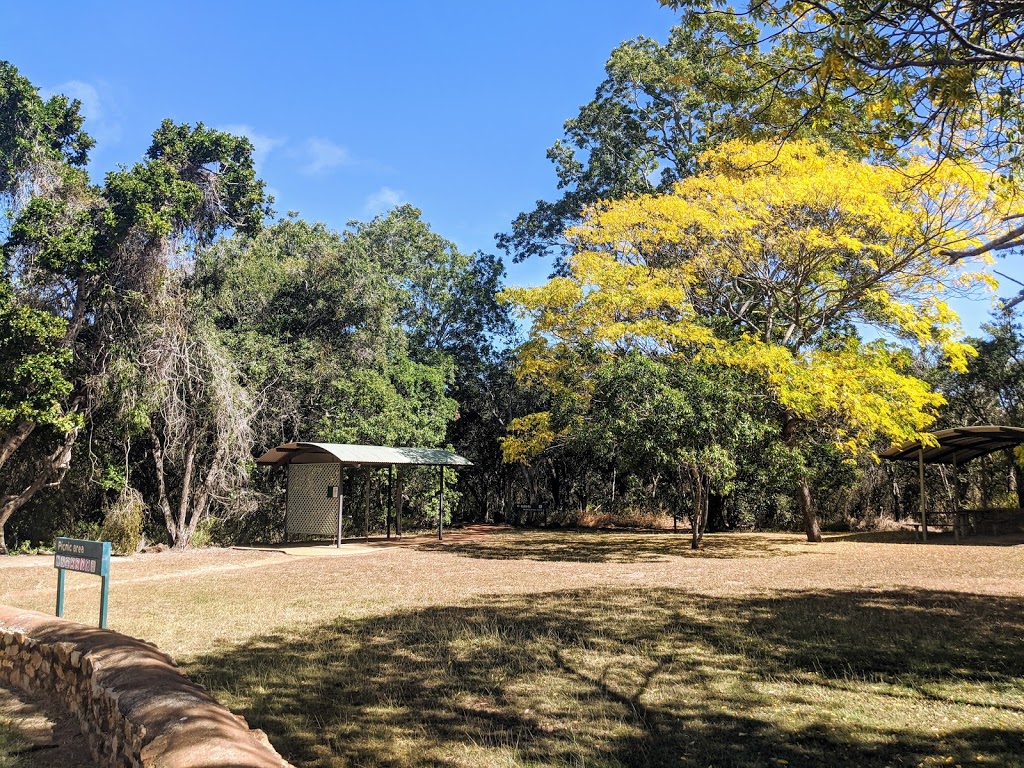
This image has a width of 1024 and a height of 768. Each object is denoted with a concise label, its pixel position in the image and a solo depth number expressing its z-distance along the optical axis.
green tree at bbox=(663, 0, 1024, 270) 4.85
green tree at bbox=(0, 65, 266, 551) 14.20
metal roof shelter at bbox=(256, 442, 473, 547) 16.58
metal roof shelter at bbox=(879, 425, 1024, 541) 15.55
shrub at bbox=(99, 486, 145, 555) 14.27
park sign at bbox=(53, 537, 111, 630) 5.42
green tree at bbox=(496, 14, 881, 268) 21.62
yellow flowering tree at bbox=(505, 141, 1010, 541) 13.62
